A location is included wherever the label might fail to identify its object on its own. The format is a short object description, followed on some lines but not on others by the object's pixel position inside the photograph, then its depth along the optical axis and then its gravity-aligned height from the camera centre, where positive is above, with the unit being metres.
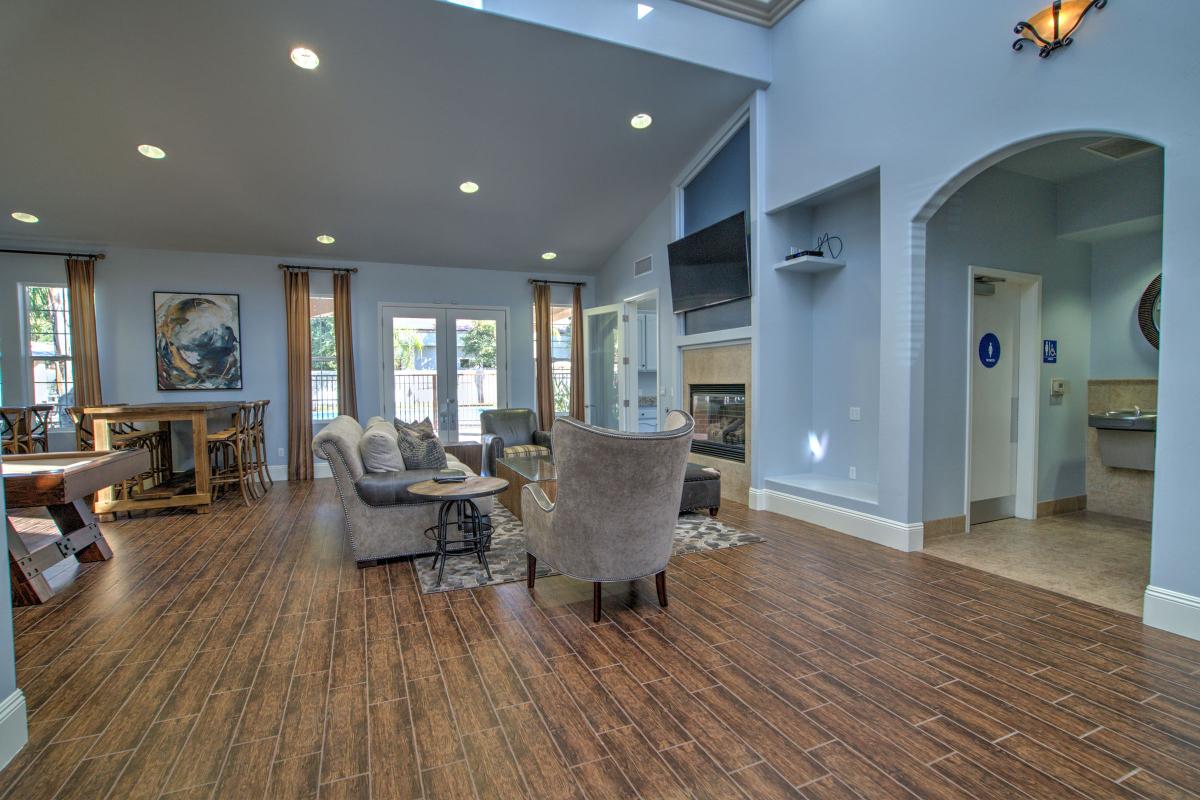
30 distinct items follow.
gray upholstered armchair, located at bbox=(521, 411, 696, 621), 2.47 -0.61
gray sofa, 3.48 -0.85
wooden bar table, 4.77 -0.50
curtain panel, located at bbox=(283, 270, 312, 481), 6.98 +0.10
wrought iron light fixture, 2.70 +1.84
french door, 7.58 +0.23
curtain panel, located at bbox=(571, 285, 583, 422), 8.25 +0.26
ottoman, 4.64 -1.01
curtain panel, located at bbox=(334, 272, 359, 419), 7.18 +0.54
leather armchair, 6.30 -0.68
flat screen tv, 4.97 +1.13
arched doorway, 3.97 +0.15
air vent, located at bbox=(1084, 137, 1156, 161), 3.66 +1.59
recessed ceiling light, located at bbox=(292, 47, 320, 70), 3.92 +2.46
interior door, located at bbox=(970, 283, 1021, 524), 4.36 -0.28
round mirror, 4.37 +0.47
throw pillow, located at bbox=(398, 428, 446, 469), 4.05 -0.55
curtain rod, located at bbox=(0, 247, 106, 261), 6.10 +1.59
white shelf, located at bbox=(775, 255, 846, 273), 4.57 +0.98
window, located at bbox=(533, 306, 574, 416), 8.38 +0.40
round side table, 3.19 -0.89
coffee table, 4.29 -0.83
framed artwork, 6.64 +0.57
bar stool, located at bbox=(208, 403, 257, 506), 5.68 -0.81
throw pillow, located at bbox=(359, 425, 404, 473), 3.75 -0.51
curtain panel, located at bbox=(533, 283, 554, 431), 8.22 +0.35
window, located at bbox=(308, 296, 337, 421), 7.19 +0.32
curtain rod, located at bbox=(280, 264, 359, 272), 7.10 +1.55
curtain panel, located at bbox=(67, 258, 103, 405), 6.22 +0.66
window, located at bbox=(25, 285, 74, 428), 6.27 +0.47
